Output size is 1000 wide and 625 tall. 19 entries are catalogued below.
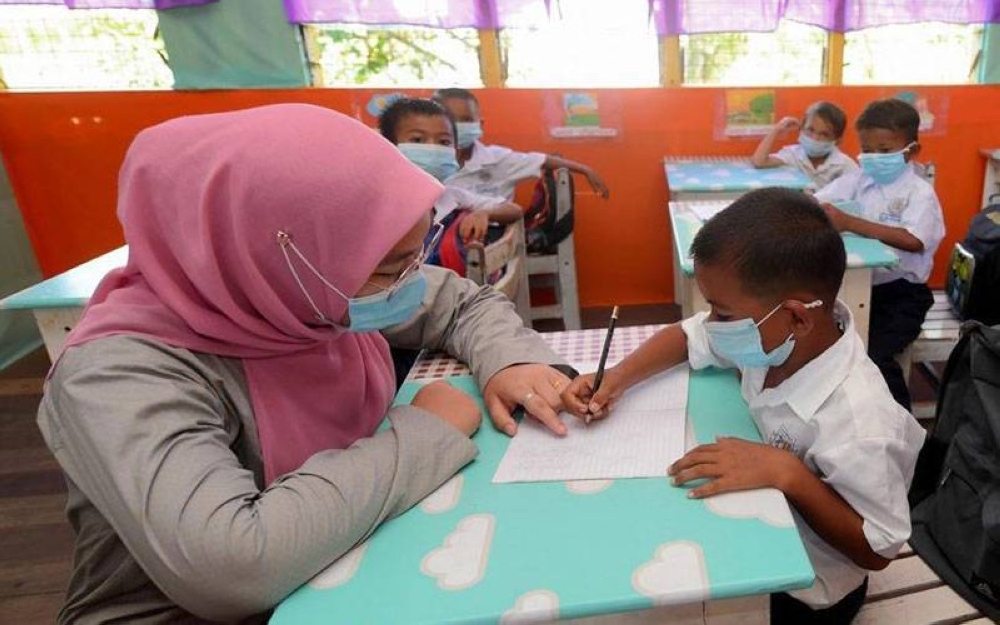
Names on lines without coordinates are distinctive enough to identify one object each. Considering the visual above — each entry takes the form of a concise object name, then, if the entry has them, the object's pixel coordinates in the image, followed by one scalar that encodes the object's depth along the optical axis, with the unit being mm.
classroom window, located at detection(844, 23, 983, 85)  3389
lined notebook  792
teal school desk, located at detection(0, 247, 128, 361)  1696
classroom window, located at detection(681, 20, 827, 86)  3465
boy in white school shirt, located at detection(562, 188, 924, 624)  790
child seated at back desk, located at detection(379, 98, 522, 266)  2223
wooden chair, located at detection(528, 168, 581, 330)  3021
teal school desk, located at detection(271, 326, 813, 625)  593
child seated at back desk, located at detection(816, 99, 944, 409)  2029
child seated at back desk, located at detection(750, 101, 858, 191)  3070
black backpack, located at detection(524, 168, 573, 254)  2936
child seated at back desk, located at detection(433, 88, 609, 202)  3020
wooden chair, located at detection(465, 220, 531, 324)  1837
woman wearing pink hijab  622
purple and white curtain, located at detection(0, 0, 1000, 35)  3186
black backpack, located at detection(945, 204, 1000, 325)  2016
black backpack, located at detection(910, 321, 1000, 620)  1011
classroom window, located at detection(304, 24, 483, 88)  3488
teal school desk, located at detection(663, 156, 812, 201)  2840
